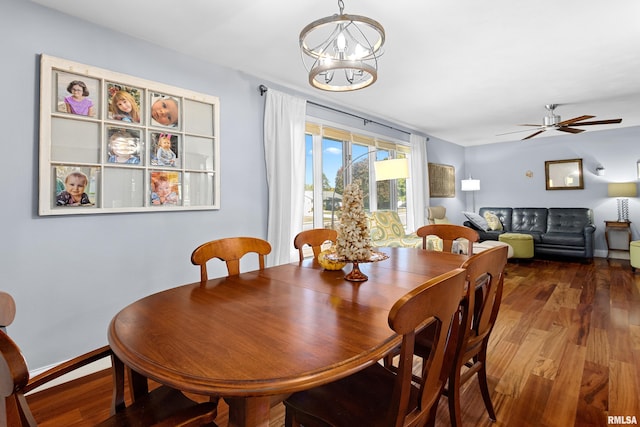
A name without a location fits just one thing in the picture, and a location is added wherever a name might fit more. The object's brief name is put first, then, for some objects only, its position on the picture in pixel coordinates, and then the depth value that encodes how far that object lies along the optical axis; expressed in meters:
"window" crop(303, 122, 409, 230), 3.87
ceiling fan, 4.20
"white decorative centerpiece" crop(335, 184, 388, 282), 1.52
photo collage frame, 2.05
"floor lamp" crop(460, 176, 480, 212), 6.82
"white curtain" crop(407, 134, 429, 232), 5.36
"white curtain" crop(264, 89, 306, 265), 3.19
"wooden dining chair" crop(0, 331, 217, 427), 0.63
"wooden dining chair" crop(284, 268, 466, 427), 0.81
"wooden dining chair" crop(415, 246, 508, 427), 1.25
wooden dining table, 0.74
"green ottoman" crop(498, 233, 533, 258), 5.49
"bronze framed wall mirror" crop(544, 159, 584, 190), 6.24
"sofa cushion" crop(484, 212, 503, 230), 6.24
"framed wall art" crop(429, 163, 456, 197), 6.02
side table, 5.59
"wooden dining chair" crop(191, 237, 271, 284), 1.64
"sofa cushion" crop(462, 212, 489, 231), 6.02
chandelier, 1.45
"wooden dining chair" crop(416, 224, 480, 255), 2.32
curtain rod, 3.18
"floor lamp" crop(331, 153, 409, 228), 3.58
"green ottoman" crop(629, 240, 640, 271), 4.52
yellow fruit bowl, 1.72
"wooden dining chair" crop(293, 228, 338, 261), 2.13
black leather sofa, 5.37
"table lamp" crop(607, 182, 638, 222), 5.41
